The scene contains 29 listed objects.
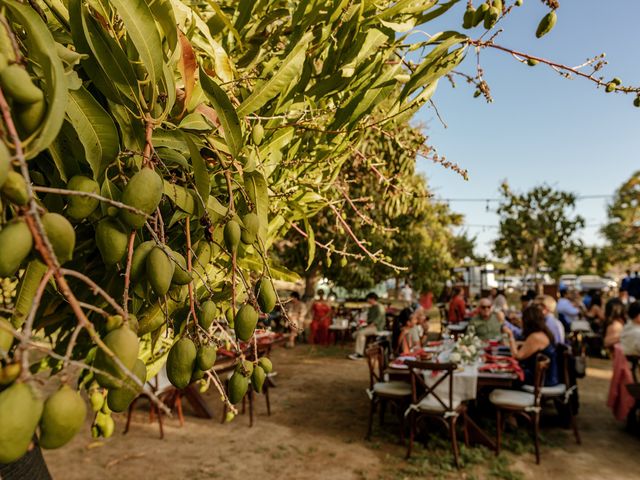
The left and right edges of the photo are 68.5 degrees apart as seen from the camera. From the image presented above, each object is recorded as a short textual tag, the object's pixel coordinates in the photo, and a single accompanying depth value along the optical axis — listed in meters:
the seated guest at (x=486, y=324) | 7.06
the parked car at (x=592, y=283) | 19.86
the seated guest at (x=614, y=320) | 6.45
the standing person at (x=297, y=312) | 10.68
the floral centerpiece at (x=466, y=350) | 4.91
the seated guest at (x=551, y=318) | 5.70
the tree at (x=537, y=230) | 18.02
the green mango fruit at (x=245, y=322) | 0.67
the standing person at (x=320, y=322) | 11.28
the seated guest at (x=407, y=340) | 6.43
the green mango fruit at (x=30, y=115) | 0.39
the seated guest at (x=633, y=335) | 5.27
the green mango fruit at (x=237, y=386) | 0.71
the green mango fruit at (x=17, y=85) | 0.37
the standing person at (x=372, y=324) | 9.50
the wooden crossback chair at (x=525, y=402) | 4.65
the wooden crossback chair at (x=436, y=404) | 4.40
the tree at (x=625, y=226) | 24.28
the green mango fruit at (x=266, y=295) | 0.74
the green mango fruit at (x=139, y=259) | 0.56
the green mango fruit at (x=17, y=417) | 0.35
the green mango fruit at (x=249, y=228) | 0.71
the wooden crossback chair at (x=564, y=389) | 5.14
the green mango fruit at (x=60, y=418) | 0.39
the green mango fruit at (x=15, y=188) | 0.36
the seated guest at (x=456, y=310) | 11.23
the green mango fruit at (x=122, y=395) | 0.51
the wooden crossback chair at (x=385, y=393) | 5.06
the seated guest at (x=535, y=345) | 5.12
